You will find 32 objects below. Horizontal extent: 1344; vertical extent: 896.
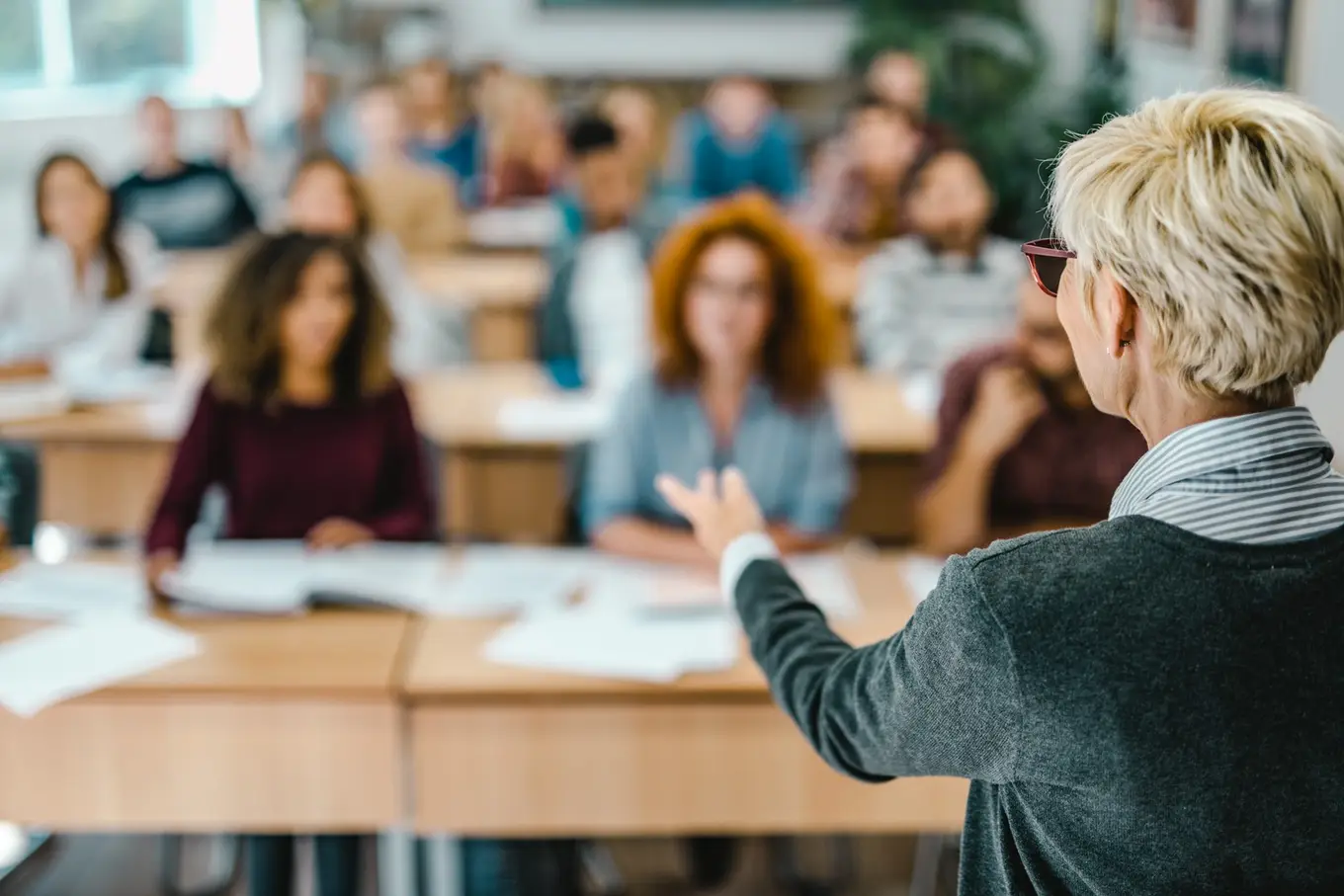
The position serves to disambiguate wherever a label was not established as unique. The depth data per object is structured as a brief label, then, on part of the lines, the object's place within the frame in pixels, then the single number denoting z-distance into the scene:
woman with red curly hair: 2.62
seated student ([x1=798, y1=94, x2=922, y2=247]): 5.54
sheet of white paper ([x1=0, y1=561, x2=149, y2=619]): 2.24
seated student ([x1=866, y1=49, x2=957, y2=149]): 6.82
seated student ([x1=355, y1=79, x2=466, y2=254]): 5.50
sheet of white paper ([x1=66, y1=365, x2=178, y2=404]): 3.63
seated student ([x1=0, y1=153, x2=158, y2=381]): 4.24
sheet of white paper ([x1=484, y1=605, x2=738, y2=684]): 2.03
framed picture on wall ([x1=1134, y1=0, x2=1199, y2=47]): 5.35
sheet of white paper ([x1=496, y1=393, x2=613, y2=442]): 3.34
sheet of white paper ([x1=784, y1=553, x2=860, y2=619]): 2.26
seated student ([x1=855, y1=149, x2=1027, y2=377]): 4.05
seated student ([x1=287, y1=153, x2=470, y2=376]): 4.34
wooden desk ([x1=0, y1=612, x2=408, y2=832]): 1.97
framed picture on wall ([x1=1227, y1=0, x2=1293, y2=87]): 4.03
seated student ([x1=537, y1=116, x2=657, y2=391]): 4.01
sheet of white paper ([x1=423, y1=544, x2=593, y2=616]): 2.29
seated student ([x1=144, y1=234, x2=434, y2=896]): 2.64
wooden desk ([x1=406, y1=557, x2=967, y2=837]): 2.01
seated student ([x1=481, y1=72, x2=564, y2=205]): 7.46
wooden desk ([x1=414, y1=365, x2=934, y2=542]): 3.39
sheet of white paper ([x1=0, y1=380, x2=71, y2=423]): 3.43
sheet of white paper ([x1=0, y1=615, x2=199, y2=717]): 1.97
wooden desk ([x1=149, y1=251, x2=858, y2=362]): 4.65
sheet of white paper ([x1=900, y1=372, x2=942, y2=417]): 3.55
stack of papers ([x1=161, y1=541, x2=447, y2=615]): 2.22
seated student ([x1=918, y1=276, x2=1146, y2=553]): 2.72
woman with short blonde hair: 0.86
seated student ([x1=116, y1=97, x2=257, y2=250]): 5.54
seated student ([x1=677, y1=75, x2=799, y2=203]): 7.04
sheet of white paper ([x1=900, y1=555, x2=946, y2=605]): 2.38
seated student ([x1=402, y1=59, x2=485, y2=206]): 7.73
